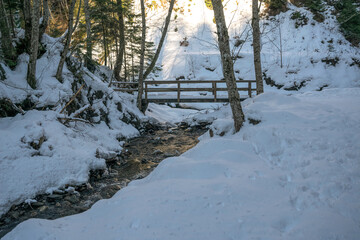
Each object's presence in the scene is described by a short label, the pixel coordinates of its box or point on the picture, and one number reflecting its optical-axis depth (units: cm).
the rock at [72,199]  474
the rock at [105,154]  663
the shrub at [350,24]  1679
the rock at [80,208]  443
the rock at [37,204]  449
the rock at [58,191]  495
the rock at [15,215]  411
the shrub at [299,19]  2130
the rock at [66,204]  459
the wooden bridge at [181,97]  1252
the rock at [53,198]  475
